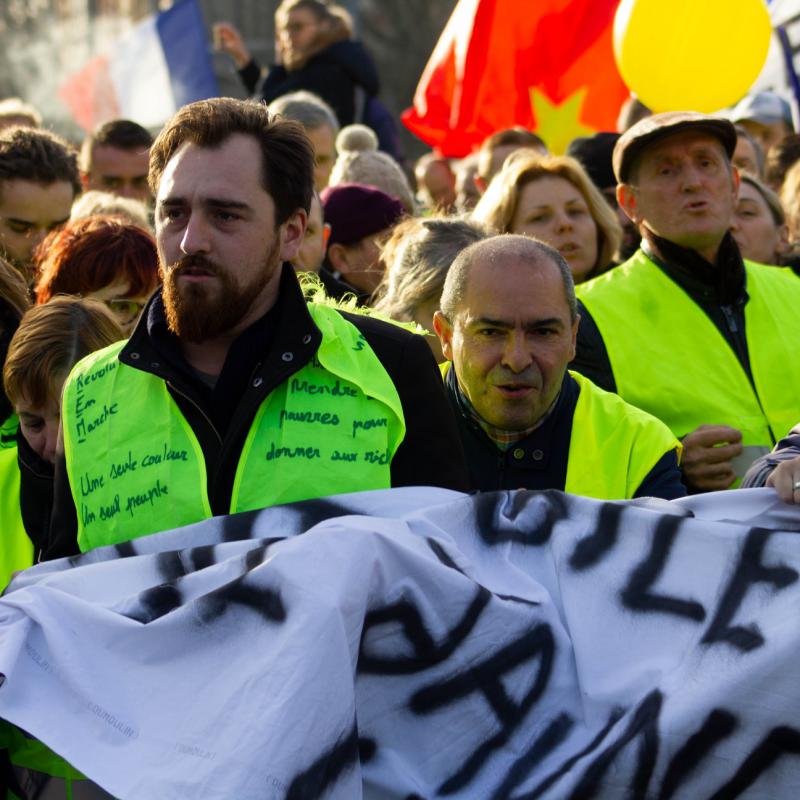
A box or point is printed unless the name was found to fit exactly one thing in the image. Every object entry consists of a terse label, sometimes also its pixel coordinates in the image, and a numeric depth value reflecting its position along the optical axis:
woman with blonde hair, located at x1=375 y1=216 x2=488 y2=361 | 4.76
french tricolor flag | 9.27
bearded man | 3.21
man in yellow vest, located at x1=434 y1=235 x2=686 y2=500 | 3.83
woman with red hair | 4.73
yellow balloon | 6.80
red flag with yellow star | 8.58
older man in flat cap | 4.68
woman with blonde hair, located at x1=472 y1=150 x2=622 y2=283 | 5.62
